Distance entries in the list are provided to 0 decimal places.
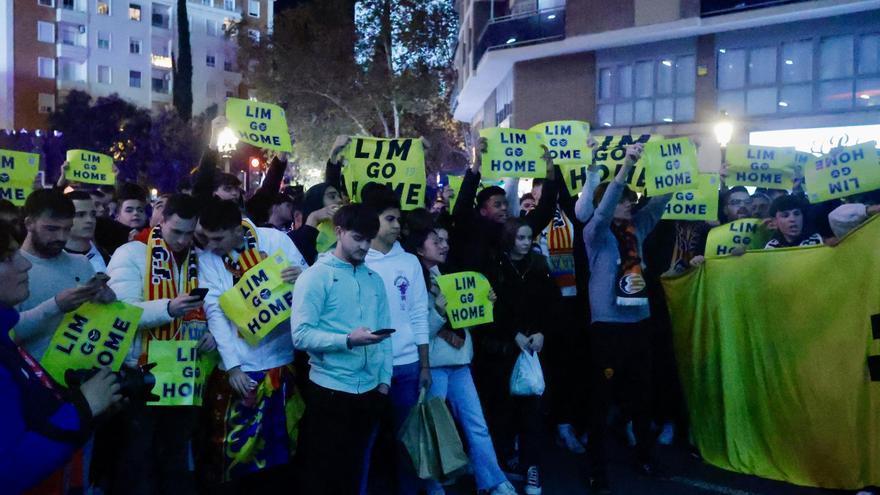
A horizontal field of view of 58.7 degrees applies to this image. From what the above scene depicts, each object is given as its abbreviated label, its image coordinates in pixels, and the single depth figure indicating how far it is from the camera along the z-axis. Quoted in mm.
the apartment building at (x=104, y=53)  62594
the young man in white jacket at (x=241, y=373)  4891
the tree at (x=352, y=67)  35375
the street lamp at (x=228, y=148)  10766
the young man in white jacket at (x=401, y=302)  5250
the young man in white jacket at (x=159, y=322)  4672
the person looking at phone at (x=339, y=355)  4539
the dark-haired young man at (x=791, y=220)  6828
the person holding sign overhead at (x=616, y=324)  6148
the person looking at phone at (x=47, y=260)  4254
